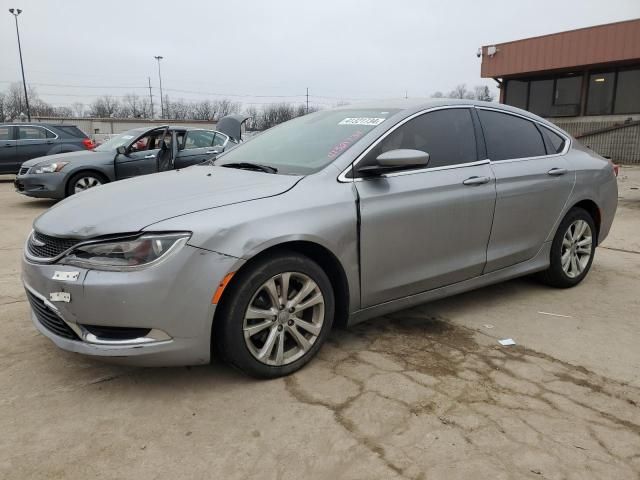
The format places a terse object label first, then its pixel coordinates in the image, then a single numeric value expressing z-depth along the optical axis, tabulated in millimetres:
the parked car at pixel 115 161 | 8906
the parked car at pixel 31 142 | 12516
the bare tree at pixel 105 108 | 76188
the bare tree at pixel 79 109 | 76375
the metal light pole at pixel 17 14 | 35875
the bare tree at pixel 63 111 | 75762
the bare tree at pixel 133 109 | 76688
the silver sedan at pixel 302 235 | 2506
